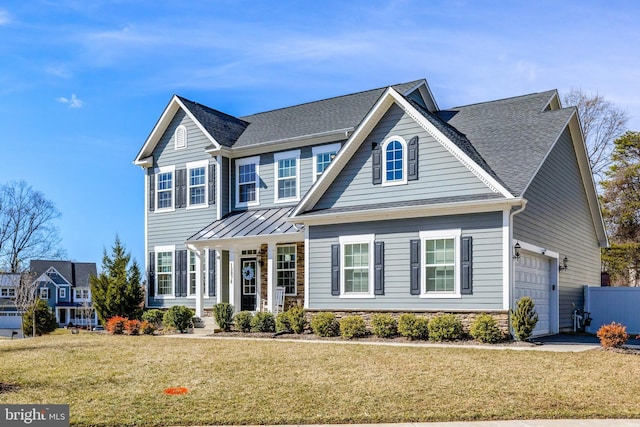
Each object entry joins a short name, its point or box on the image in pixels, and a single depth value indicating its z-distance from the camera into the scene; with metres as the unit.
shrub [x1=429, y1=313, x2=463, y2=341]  15.84
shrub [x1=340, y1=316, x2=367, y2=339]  17.20
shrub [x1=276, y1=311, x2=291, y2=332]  18.80
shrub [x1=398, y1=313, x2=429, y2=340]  16.28
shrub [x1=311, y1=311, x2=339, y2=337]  17.75
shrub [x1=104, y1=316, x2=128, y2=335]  20.86
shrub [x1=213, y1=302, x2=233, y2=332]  20.23
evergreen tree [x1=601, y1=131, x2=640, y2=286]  35.00
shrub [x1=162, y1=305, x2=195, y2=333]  20.80
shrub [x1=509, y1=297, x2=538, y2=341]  15.24
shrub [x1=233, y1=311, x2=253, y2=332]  19.55
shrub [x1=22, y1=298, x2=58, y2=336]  26.36
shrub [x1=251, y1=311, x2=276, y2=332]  19.19
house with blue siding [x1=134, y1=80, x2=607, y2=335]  16.53
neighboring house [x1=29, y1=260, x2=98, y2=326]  68.75
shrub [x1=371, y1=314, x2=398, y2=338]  16.91
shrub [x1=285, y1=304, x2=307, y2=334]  18.48
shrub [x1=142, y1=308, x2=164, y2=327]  23.64
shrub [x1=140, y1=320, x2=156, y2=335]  20.12
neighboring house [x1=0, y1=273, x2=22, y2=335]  64.56
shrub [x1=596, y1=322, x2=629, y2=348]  14.46
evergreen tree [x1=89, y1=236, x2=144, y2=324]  23.50
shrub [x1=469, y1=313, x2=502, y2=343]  15.27
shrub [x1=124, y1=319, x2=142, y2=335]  20.11
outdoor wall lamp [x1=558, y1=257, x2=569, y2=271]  20.60
